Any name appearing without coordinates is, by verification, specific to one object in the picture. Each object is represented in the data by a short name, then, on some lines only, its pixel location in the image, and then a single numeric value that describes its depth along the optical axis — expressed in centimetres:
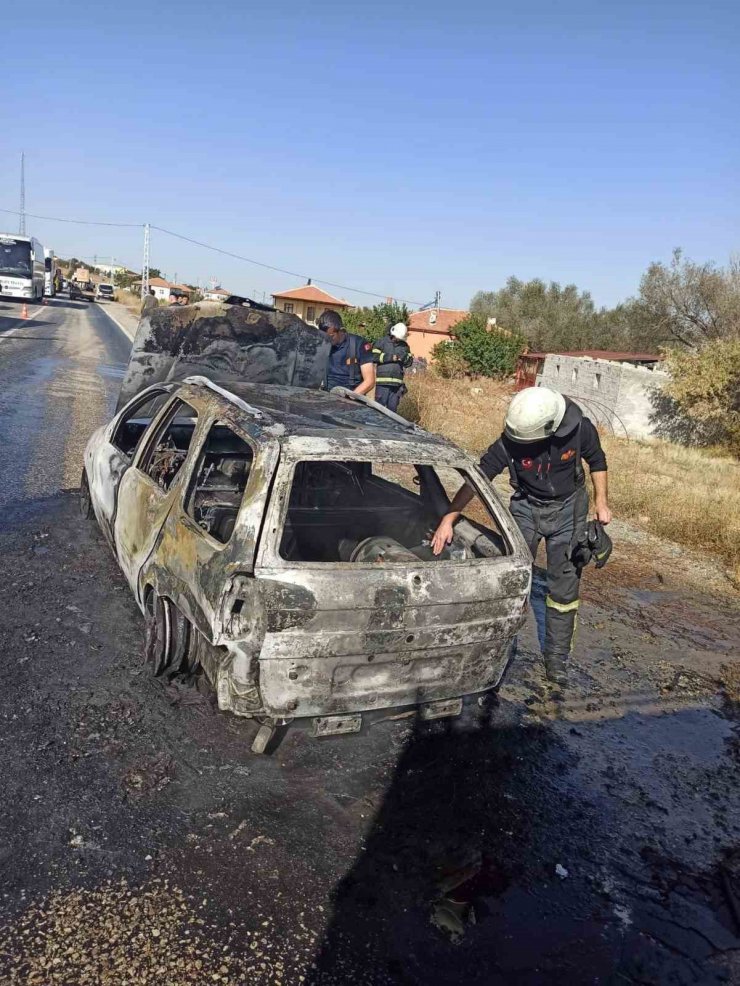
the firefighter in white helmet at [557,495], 414
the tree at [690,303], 3206
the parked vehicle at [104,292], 5921
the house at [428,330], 5750
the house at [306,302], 7694
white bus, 3002
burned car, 280
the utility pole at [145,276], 5455
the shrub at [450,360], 3412
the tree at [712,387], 1855
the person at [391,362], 926
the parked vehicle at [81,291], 5636
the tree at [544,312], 5309
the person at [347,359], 768
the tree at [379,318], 5141
